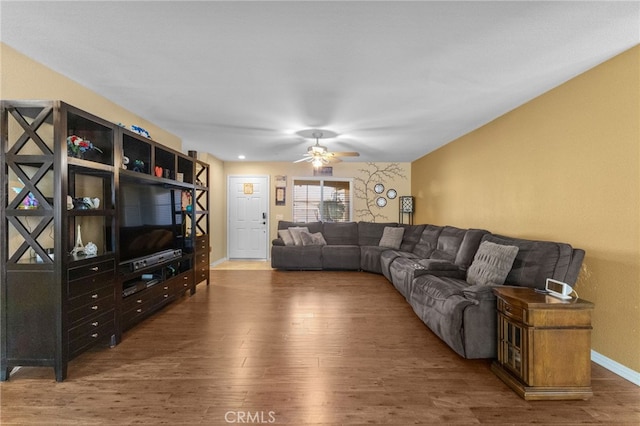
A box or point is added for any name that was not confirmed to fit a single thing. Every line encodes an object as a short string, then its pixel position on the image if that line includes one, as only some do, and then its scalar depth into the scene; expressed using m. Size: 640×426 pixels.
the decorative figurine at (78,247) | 2.42
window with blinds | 7.26
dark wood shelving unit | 2.02
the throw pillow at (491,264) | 2.67
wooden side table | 1.84
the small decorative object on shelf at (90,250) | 2.42
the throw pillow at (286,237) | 6.13
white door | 7.18
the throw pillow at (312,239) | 6.11
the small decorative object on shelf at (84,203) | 2.42
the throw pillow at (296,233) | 6.10
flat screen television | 2.96
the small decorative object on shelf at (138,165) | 3.16
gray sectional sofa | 2.29
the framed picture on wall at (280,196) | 7.20
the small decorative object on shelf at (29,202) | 2.13
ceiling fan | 4.30
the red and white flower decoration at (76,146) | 2.37
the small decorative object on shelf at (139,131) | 3.16
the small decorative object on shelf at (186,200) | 4.24
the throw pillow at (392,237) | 5.95
